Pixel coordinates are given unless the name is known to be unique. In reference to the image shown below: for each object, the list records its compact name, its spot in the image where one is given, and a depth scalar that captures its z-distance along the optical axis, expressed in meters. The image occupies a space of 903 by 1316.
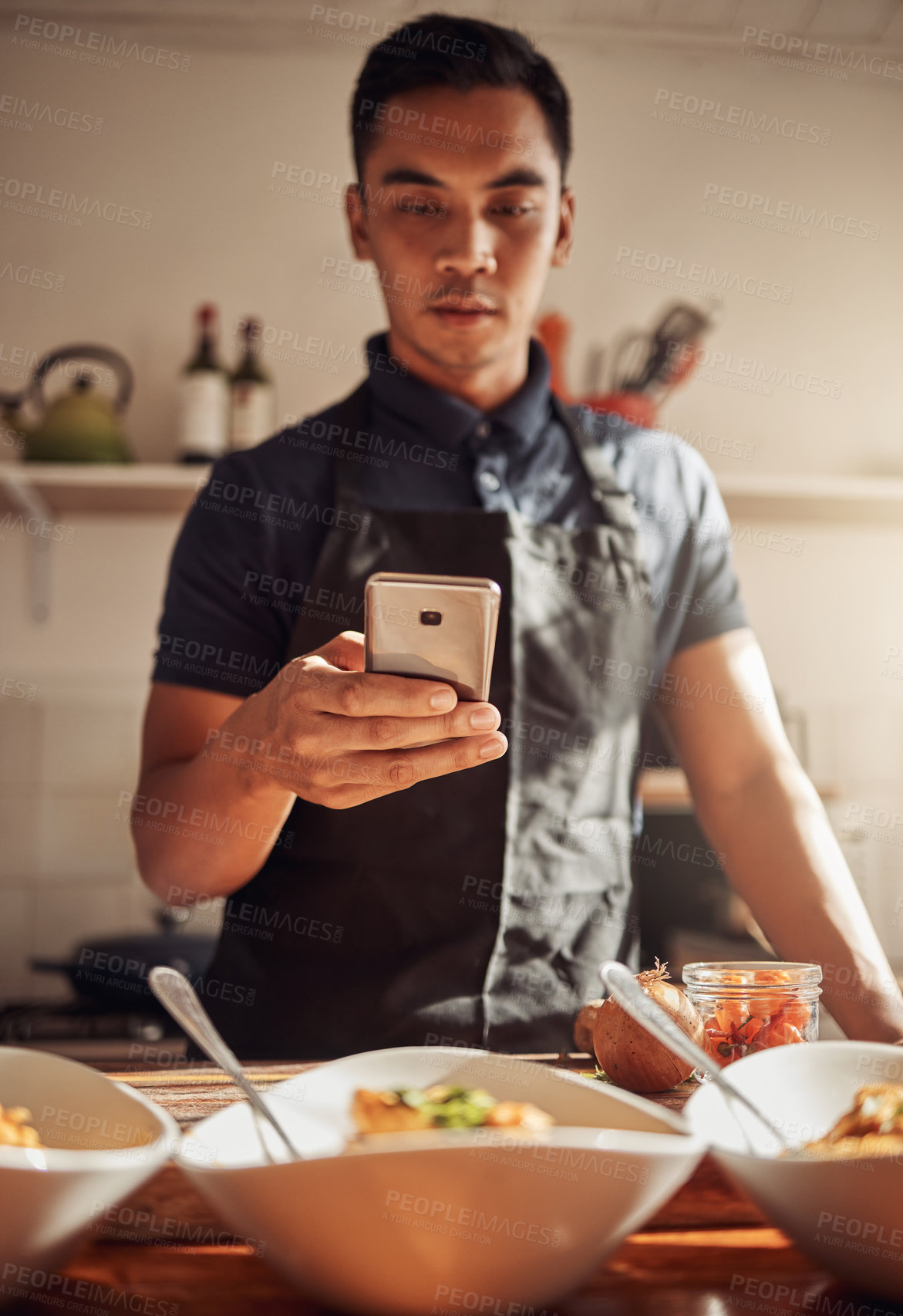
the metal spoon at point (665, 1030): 0.51
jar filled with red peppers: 0.73
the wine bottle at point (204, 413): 2.38
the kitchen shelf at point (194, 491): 2.31
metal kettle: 2.33
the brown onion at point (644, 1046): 0.72
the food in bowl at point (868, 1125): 0.46
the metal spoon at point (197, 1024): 0.48
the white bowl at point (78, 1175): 0.39
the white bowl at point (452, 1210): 0.38
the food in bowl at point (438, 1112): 0.45
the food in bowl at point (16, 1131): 0.45
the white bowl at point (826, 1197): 0.41
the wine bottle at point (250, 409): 2.44
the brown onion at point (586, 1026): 0.81
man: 1.06
